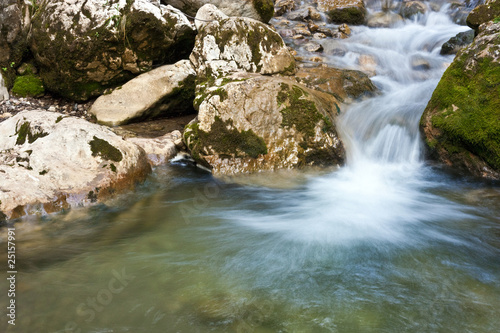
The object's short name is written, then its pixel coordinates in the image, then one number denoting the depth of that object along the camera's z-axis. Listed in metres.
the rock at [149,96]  7.94
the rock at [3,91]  8.47
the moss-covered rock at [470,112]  5.54
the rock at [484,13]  8.04
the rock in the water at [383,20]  14.66
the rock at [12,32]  8.58
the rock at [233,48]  7.84
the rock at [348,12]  14.98
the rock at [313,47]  11.15
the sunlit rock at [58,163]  4.52
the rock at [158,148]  6.60
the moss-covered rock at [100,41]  7.93
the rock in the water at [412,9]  14.98
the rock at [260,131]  6.17
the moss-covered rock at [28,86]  8.74
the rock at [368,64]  10.09
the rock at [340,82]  8.19
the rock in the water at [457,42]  10.65
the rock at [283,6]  15.84
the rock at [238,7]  10.19
